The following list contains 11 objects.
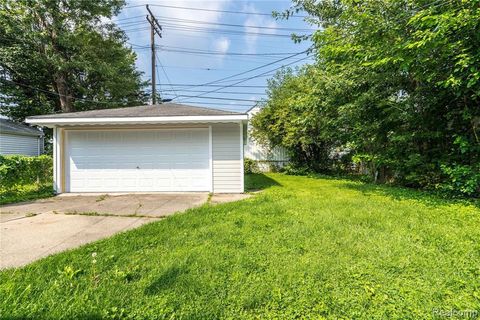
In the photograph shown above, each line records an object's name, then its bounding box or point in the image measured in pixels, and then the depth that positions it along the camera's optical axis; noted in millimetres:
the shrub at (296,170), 13430
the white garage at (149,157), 7453
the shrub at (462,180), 5434
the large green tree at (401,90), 4977
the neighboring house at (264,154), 15164
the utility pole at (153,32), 14164
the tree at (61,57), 13336
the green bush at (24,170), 6734
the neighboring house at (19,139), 13336
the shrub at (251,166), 14277
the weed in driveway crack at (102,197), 6379
